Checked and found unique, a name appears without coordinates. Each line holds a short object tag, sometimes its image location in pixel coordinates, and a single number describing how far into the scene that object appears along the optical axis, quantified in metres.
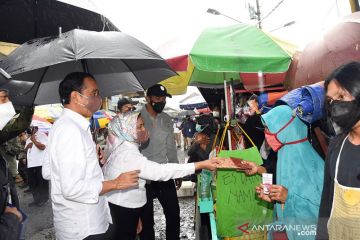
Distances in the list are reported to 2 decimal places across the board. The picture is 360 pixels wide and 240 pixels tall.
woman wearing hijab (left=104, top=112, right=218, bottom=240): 2.85
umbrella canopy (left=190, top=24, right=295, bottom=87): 2.64
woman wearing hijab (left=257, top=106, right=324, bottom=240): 2.45
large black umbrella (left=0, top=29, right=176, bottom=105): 2.45
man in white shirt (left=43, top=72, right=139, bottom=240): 2.17
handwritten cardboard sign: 2.82
